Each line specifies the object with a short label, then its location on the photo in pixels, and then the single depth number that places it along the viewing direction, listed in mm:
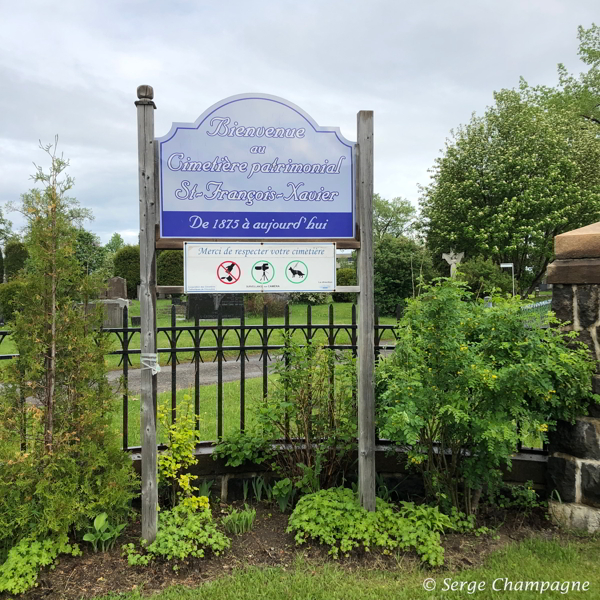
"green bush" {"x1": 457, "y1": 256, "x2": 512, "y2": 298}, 17828
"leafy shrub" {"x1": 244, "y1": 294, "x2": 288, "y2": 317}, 16531
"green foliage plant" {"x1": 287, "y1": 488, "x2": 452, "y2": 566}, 3123
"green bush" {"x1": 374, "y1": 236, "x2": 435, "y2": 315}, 20234
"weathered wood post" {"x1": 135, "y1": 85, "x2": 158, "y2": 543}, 3182
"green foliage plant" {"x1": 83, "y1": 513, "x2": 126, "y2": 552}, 3072
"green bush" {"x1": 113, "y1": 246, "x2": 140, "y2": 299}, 27172
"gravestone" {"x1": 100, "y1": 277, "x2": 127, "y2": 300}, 18688
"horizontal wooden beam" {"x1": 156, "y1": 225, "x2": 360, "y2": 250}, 3314
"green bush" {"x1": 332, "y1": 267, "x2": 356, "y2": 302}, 25453
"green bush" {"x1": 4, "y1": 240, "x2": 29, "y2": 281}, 25078
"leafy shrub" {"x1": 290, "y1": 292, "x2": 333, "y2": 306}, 20825
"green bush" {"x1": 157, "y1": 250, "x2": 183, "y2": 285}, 23125
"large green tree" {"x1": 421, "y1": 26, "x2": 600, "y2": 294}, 20266
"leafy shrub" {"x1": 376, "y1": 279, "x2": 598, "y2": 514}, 3152
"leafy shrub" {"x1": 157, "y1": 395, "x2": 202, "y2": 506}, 3424
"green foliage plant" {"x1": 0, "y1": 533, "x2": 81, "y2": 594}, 2695
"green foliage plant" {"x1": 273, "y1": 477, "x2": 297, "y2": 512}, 3676
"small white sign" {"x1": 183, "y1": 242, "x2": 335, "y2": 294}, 3326
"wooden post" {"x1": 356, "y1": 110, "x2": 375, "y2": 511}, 3443
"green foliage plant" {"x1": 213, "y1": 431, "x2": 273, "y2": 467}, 3811
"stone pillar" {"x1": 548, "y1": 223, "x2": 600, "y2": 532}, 3459
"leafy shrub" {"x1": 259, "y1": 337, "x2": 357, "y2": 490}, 3730
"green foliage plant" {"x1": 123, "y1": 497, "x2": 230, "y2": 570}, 3002
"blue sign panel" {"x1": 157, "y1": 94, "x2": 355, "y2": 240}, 3320
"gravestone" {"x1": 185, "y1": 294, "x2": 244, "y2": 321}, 14305
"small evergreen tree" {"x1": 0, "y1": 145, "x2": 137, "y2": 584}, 2943
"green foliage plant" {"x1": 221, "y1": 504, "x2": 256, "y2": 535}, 3385
